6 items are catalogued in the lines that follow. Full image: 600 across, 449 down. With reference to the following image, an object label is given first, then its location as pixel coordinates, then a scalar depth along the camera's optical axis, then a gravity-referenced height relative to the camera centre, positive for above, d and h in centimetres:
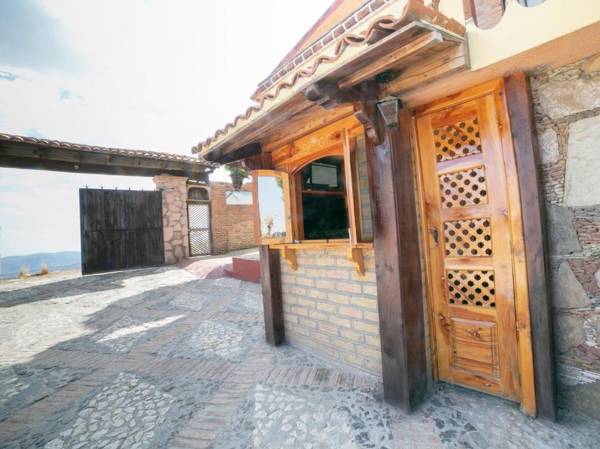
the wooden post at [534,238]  189 -16
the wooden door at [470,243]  211 -19
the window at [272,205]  332 +38
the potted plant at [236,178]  467 +108
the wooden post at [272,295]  359 -83
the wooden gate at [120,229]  926 +59
